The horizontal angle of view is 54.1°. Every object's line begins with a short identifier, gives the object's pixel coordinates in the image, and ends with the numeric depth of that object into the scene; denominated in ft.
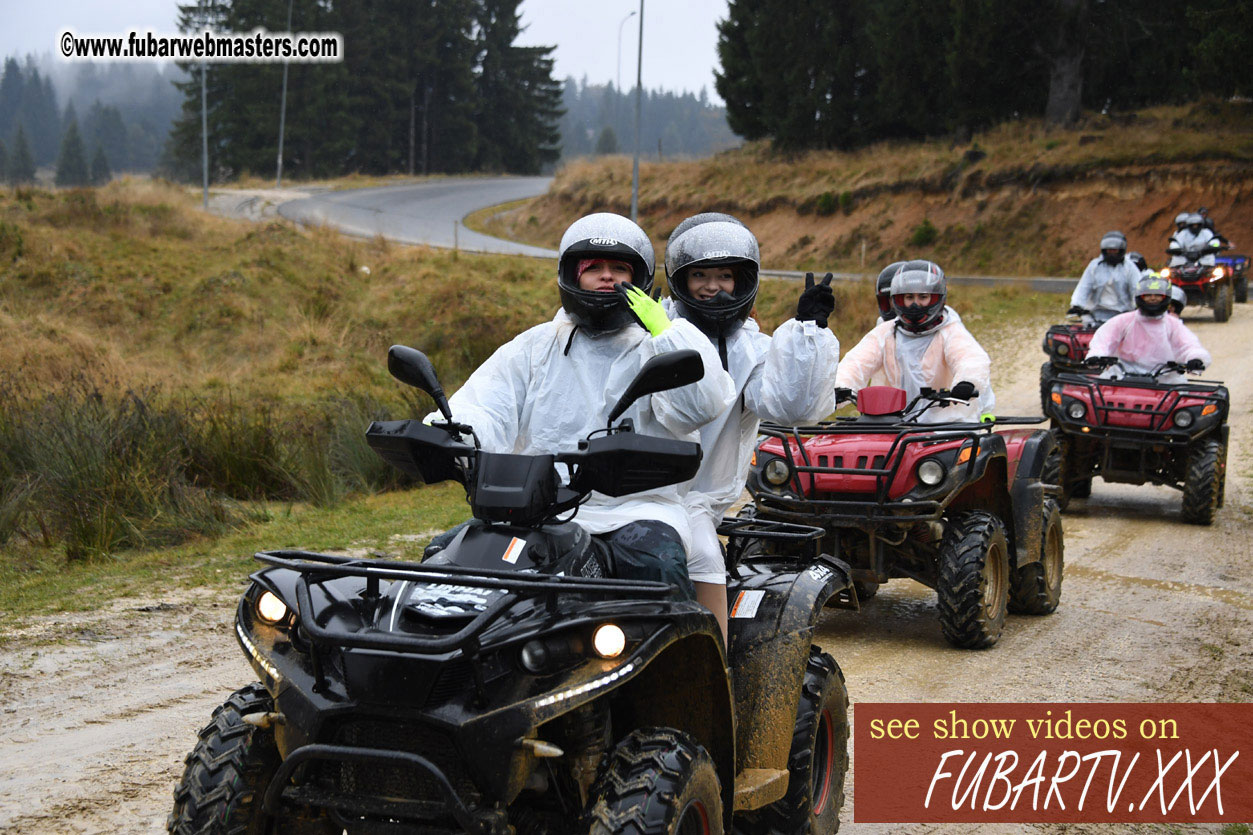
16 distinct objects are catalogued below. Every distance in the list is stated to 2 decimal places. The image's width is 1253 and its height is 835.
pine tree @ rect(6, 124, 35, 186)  342.23
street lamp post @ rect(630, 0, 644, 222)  105.15
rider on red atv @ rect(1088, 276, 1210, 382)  39.22
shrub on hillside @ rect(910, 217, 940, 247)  132.57
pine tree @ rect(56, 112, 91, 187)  345.31
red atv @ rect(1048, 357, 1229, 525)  35.88
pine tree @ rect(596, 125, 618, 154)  430.61
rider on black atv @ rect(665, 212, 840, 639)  13.00
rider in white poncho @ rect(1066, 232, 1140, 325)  52.49
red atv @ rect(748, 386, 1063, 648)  22.59
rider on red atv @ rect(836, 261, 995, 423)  26.50
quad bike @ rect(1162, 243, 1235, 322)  78.02
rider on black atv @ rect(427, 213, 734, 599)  11.84
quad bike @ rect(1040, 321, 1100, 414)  50.16
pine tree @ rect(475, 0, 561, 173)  257.96
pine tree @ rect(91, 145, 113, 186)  347.36
